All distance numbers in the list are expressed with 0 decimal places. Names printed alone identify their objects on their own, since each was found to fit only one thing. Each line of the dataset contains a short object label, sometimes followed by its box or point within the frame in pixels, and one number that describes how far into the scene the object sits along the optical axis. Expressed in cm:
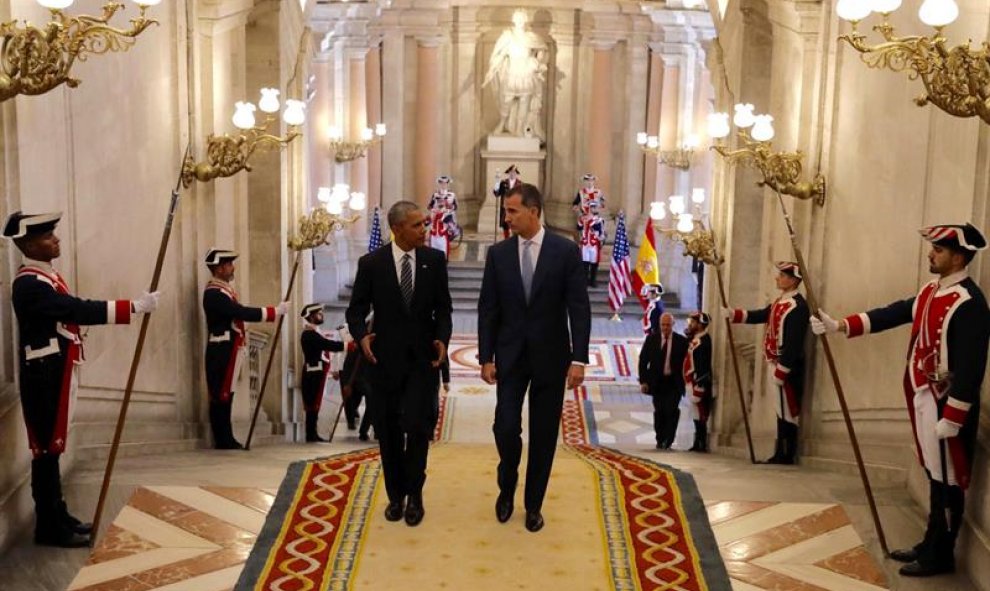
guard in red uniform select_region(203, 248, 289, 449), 1104
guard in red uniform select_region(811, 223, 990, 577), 653
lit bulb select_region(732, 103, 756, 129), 1143
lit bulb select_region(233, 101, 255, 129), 1113
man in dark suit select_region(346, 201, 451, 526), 681
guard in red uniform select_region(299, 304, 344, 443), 1355
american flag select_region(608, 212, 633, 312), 2055
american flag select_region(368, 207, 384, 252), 2109
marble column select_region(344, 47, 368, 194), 2245
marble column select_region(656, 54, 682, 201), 2305
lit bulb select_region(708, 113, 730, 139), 1212
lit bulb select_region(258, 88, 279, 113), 1158
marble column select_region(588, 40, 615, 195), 2545
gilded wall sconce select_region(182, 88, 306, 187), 1091
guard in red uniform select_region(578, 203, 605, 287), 2233
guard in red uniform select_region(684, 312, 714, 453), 1325
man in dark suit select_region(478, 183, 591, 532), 680
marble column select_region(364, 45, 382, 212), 2386
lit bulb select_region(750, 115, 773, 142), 1099
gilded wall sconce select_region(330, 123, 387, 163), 2156
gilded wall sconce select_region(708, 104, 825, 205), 1078
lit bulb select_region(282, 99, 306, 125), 1166
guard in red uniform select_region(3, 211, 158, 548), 670
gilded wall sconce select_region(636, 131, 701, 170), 2216
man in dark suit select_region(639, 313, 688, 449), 1373
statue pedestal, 2519
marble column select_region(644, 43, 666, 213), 2441
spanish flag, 1834
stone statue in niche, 2447
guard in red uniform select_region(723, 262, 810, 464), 1054
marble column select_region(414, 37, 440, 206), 2509
